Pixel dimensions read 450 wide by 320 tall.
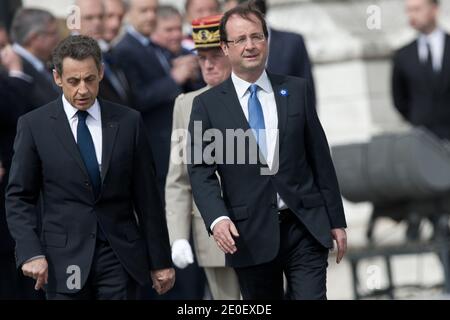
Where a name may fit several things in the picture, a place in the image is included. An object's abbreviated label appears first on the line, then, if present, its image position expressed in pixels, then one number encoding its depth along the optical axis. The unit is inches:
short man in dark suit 308.8
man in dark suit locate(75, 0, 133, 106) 429.1
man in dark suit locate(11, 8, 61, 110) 435.8
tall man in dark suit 313.7
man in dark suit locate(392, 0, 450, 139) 518.9
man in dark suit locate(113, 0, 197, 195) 442.3
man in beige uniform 357.4
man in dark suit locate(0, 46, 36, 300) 412.5
